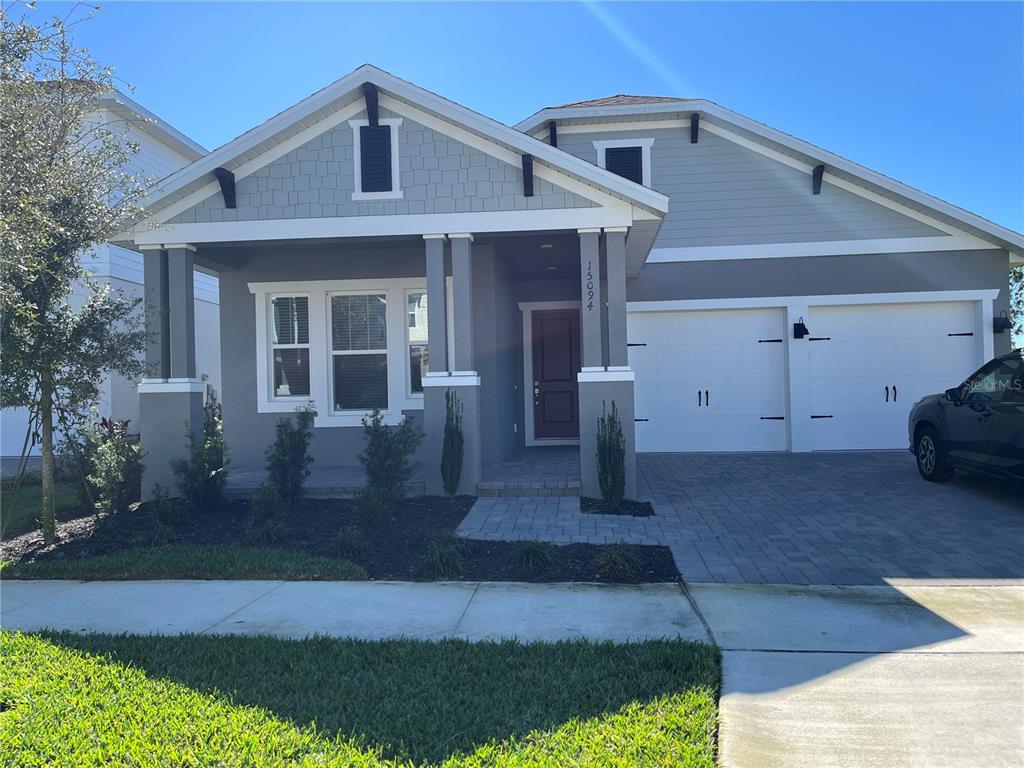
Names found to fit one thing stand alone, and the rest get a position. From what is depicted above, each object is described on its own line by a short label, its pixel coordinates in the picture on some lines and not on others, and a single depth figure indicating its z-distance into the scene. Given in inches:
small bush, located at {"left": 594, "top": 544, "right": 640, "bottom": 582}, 224.2
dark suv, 301.7
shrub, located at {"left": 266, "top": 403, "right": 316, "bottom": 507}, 327.3
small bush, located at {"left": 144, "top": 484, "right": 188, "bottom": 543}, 299.6
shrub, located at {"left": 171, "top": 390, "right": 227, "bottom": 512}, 325.4
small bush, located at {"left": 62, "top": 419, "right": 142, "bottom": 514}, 304.5
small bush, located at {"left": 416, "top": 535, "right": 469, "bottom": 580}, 230.7
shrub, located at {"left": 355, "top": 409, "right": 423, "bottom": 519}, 297.1
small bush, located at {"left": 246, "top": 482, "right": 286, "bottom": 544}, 276.7
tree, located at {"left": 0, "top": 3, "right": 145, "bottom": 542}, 228.2
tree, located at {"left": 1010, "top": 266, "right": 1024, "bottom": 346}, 869.2
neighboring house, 532.4
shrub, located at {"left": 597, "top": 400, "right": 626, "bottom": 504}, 324.2
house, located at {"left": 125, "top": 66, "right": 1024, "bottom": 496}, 343.0
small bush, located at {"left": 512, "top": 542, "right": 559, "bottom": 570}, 233.6
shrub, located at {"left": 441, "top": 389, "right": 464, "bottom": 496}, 337.1
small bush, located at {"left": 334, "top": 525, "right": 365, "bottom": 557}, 254.2
